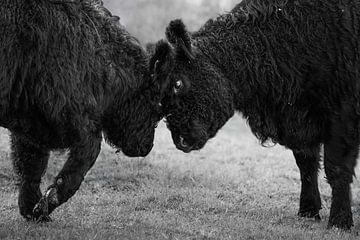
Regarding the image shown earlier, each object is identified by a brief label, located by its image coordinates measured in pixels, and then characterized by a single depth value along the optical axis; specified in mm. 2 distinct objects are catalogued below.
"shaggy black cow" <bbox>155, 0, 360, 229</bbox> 14523
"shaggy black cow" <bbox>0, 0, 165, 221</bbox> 11219
